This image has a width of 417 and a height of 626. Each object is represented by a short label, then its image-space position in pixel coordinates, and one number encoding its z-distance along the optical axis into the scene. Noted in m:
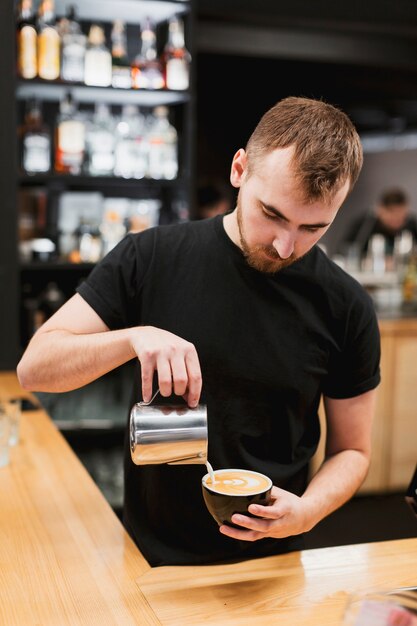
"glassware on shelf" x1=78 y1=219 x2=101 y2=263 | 3.52
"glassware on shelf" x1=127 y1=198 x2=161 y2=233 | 3.68
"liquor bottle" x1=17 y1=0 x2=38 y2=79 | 3.21
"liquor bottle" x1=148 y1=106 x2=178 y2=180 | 3.53
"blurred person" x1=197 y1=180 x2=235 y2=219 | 4.68
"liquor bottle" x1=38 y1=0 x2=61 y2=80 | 3.24
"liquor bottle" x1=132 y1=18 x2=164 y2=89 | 3.47
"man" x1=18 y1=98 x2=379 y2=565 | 1.45
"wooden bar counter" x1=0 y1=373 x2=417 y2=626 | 1.20
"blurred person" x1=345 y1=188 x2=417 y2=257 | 6.09
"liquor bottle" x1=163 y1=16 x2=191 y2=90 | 3.46
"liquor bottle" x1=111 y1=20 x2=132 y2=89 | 3.44
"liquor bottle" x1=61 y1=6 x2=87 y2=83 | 3.29
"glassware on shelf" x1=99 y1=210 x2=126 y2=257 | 3.58
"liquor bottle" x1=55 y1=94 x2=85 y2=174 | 3.39
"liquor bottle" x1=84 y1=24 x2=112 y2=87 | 3.37
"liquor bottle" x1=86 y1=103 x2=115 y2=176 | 3.46
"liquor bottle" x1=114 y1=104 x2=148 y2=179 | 3.50
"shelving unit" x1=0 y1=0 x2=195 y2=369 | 3.22
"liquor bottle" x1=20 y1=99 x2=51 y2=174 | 3.31
